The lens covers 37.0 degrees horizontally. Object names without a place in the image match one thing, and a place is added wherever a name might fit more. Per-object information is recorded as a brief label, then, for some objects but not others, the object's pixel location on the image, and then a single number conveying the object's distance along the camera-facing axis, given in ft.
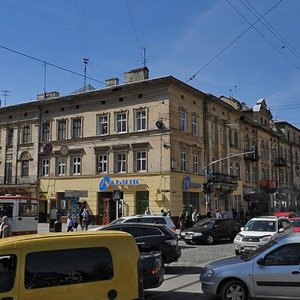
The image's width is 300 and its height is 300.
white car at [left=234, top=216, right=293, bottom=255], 55.42
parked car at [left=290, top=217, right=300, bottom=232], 68.68
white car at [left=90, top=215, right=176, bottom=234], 70.13
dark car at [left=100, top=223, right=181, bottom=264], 47.13
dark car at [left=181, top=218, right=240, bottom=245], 80.02
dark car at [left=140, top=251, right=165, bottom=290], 30.93
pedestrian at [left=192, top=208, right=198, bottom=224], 108.06
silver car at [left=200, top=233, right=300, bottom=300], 28.22
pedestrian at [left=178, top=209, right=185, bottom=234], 100.12
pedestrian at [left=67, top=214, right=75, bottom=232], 86.74
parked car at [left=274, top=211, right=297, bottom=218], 90.80
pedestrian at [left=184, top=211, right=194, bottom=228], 103.55
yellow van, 18.07
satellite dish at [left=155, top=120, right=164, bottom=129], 122.14
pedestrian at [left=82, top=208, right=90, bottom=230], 102.50
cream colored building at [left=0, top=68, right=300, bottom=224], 122.93
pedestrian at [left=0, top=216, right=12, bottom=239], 52.11
